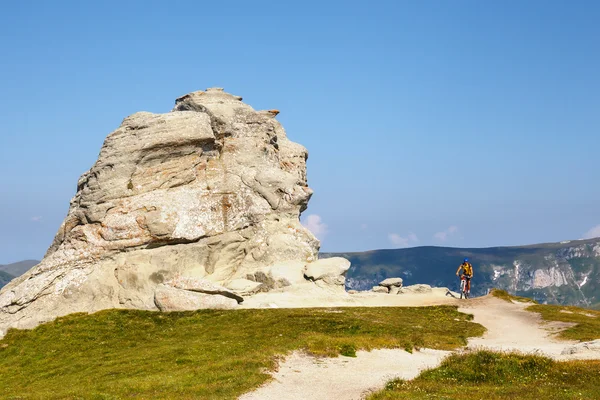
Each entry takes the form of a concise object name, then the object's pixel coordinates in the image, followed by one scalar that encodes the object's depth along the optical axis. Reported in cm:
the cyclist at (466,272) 6550
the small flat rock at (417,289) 7575
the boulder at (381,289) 7665
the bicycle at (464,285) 6588
